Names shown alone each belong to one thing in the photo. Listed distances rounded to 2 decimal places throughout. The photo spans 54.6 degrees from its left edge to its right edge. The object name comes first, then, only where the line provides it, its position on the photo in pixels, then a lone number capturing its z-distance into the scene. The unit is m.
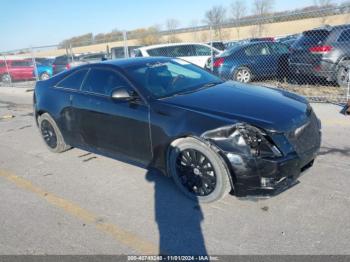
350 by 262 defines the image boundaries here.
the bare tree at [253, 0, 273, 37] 53.30
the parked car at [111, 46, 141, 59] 17.55
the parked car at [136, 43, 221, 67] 12.80
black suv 8.84
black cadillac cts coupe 3.31
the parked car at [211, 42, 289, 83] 10.70
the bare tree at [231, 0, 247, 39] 52.01
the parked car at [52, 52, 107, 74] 19.33
